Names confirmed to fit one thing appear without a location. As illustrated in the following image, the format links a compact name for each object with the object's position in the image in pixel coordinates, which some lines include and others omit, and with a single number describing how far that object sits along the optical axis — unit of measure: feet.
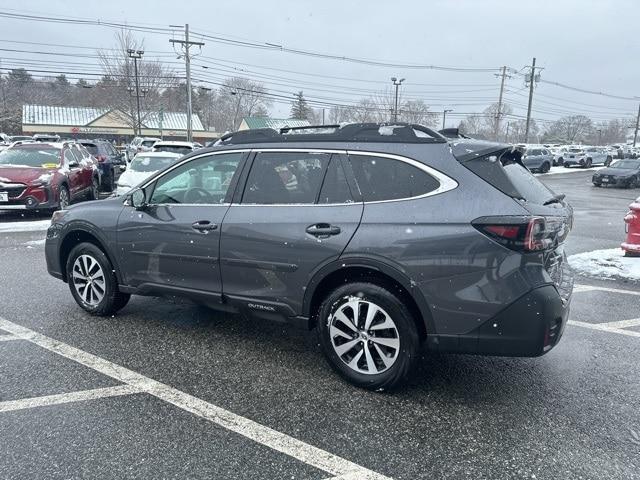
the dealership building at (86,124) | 204.52
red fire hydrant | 24.80
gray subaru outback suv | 9.73
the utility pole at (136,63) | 124.36
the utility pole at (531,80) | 145.28
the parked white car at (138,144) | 88.10
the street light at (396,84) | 141.59
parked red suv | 33.32
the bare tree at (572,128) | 345.10
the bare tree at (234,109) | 259.78
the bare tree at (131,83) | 137.59
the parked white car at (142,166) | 36.88
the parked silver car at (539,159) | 112.47
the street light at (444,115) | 187.01
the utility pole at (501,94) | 156.82
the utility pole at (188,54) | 108.27
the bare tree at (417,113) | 171.43
